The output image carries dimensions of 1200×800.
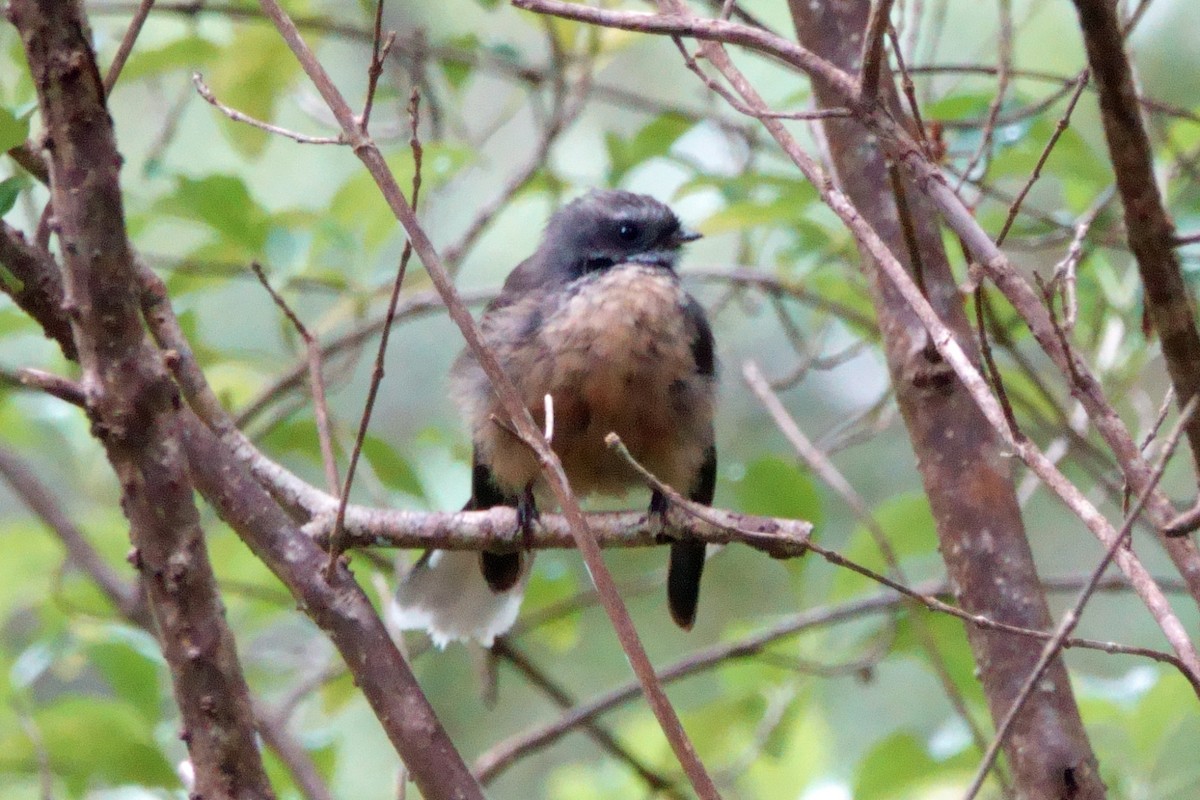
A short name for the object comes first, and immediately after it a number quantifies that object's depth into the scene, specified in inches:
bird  284.8
